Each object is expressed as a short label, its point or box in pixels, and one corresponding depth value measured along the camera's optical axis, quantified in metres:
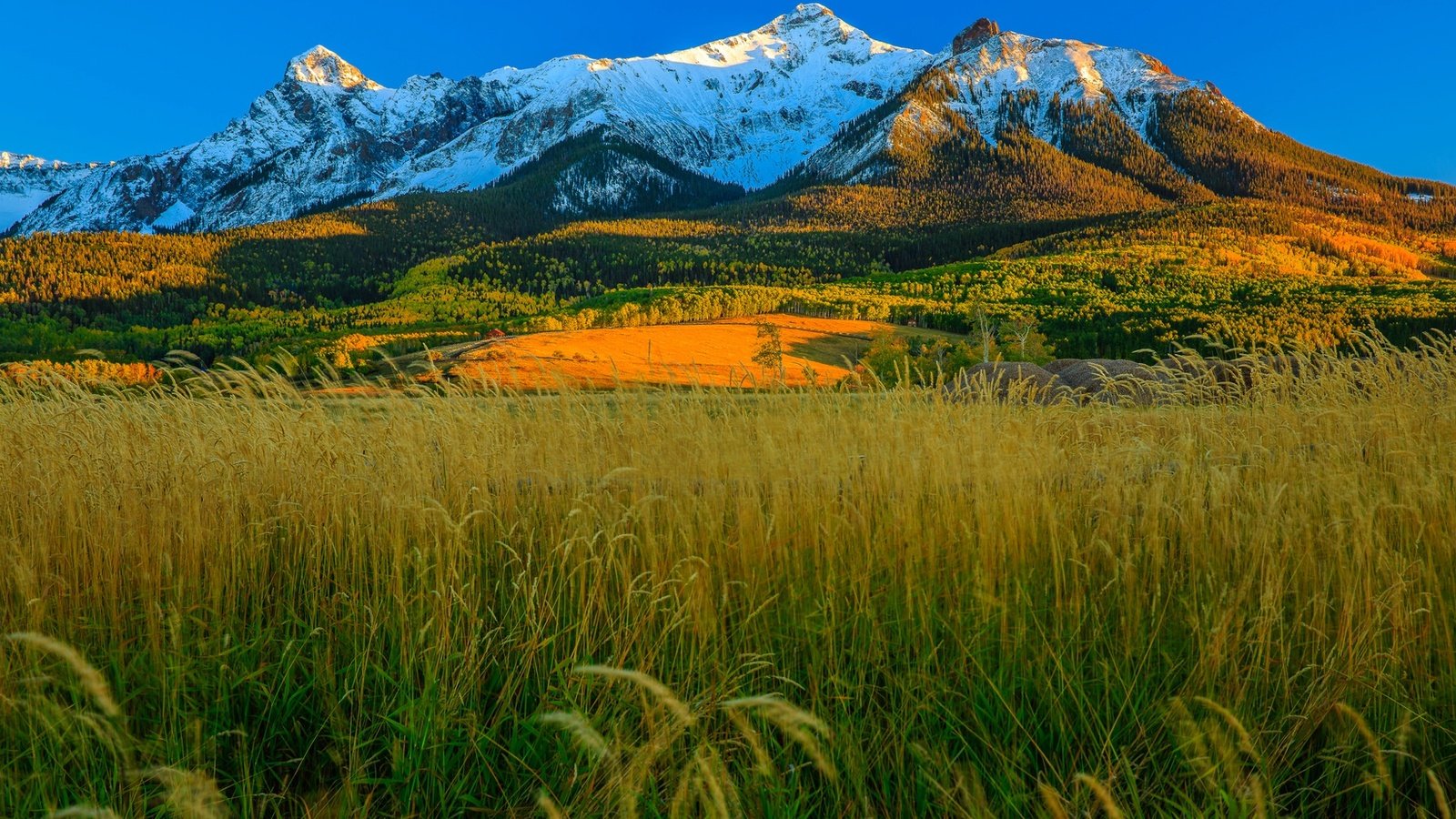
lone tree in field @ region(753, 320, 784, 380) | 47.18
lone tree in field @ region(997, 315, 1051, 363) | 49.53
